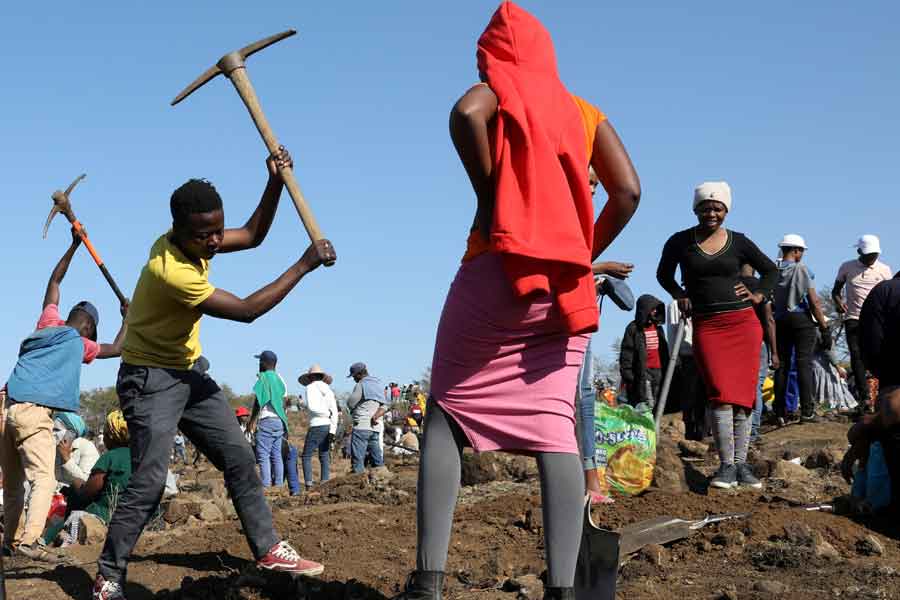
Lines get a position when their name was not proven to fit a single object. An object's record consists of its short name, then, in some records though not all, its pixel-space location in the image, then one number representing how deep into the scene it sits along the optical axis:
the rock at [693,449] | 10.07
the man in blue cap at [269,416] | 12.41
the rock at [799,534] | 5.11
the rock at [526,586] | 4.19
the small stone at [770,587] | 4.29
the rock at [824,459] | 8.91
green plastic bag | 6.68
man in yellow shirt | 4.39
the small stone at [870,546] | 5.10
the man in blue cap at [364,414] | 13.45
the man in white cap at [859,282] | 11.82
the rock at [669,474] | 7.17
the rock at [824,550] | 4.96
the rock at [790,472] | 7.88
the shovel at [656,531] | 4.94
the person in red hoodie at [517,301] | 3.34
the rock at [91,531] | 7.32
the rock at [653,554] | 4.89
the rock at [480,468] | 7.96
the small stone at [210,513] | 8.61
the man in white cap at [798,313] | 11.74
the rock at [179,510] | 8.55
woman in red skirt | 6.68
